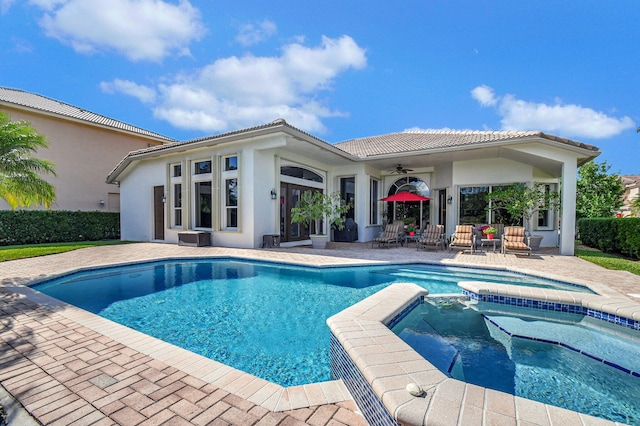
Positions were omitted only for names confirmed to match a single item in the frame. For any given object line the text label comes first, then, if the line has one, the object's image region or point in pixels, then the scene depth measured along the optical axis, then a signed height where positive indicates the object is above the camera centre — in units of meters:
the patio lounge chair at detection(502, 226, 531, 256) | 10.08 -1.15
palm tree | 7.98 +1.22
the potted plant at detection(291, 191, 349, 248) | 12.13 -0.14
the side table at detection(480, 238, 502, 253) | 11.00 -1.27
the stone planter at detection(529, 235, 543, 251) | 11.06 -1.27
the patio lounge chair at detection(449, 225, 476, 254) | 11.17 -1.14
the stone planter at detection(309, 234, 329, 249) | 12.04 -1.31
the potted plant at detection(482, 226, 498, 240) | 11.21 -0.90
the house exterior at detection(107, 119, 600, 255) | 10.68 +1.37
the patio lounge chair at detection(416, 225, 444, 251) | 11.59 -1.15
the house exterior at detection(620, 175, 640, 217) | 30.59 +2.35
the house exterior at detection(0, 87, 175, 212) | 16.30 +3.87
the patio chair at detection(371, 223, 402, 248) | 12.32 -1.22
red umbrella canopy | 13.84 +0.51
